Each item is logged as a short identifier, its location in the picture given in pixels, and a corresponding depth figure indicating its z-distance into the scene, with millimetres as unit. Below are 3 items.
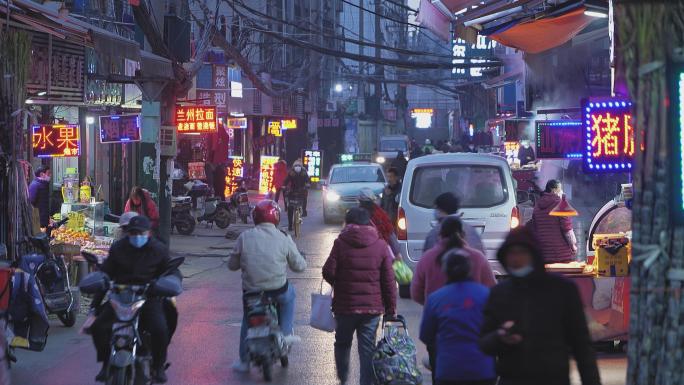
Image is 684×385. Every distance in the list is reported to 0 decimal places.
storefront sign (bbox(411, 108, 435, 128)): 91750
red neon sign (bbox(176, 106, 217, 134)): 29047
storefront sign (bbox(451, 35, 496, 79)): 58250
